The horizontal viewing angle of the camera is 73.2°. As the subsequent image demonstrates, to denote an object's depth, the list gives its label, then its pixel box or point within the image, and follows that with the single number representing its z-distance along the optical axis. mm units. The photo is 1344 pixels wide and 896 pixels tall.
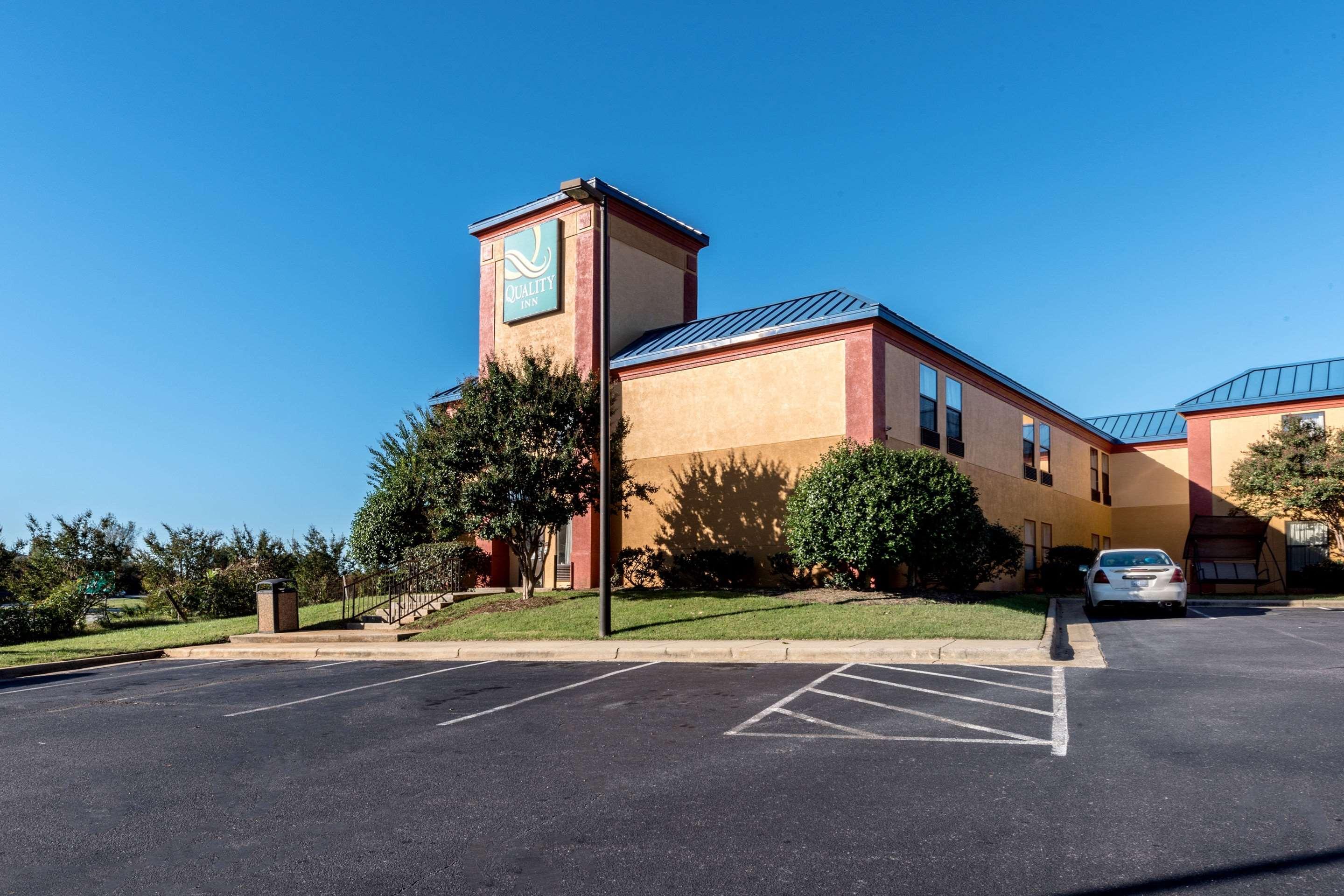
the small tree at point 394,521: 24234
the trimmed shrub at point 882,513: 17281
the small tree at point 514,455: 19109
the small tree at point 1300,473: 27781
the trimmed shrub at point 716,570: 21281
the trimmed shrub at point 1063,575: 28234
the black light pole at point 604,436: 14820
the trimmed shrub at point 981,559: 18844
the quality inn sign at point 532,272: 25672
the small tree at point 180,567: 26484
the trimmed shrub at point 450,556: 22688
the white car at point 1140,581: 17641
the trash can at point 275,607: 19828
